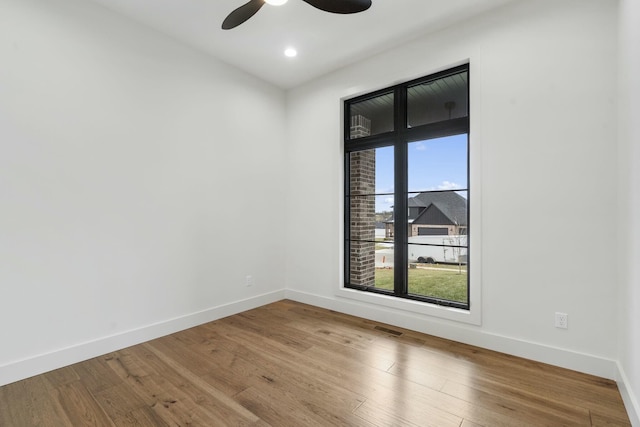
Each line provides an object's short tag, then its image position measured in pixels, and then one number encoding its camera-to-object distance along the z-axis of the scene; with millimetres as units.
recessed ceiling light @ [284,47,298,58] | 3348
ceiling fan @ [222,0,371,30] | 2047
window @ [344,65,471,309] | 3059
